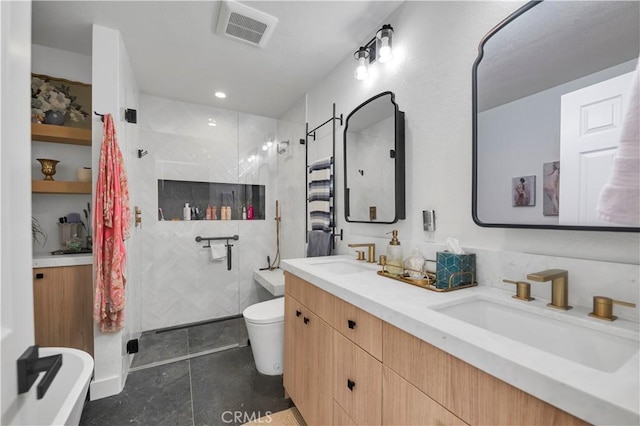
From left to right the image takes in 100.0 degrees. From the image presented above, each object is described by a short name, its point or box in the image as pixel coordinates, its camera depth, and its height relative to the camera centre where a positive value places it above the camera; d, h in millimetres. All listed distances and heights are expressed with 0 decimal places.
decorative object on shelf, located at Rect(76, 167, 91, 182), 2053 +274
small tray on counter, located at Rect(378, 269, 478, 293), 1098 -318
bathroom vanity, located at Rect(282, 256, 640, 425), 507 -394
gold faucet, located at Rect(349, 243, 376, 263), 1776 -276
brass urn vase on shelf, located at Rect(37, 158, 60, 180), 1950 +319
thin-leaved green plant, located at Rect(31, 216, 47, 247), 2014 -170
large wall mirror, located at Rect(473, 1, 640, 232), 804 +349
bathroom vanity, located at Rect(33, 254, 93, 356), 1797 -617
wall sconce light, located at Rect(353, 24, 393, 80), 1575 +1004
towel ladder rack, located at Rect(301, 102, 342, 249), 2211 +457
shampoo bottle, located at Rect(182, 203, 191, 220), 2986 -28
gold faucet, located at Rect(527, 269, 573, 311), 851 -253
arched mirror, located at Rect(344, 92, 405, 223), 1563 +322
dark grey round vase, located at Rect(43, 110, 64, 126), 1951 +679
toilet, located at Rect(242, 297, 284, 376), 1906 -928
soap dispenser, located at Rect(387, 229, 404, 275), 1356 -253
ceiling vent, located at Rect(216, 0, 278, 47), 1605 +1200
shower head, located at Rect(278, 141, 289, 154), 3178 +773
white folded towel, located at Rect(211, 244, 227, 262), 3011 -469
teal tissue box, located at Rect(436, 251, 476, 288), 1107 -245
